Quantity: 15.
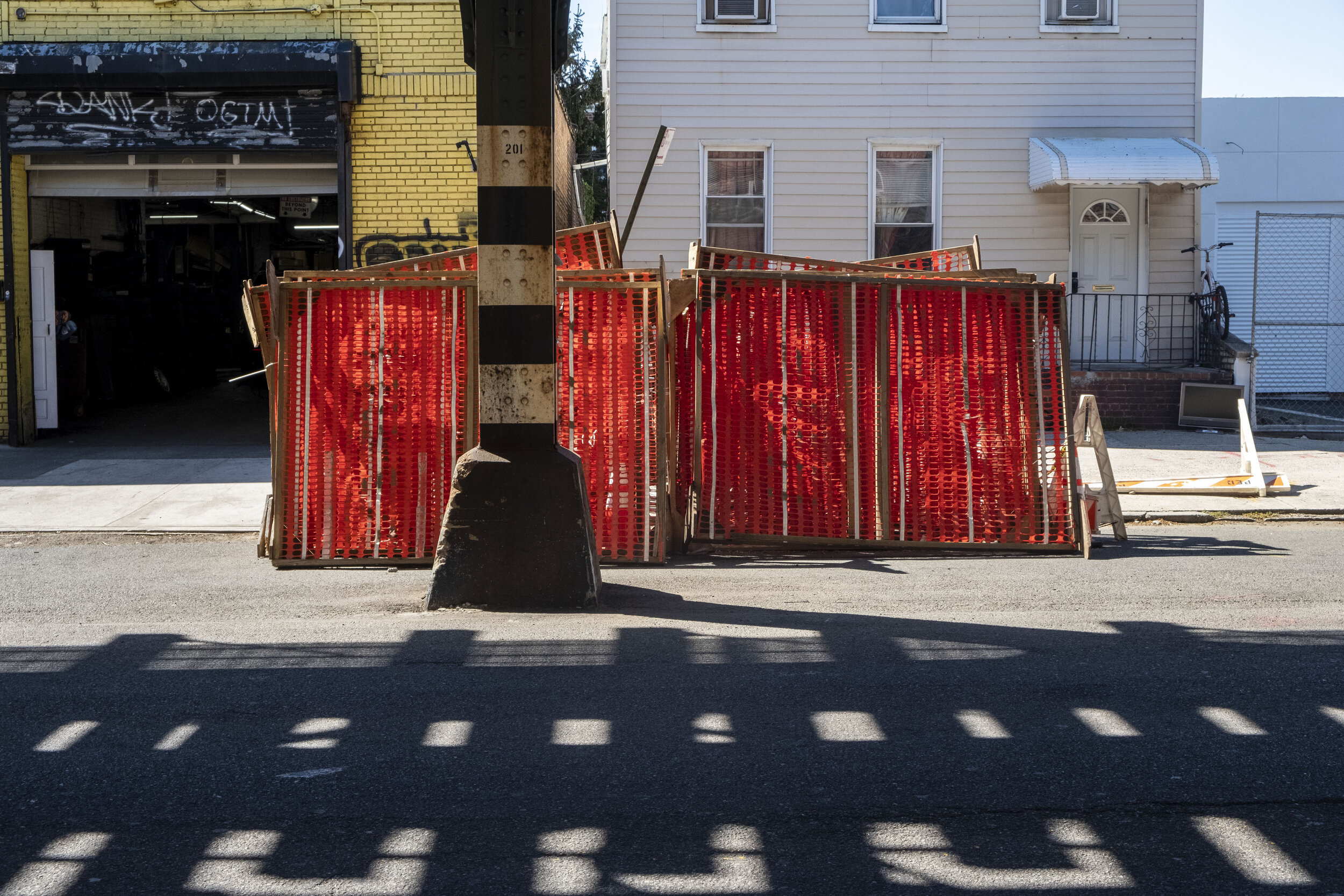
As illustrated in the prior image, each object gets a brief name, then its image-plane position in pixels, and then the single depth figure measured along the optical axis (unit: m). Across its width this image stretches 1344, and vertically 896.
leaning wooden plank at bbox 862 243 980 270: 9.91
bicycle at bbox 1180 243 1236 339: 16.55
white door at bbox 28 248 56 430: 14.87
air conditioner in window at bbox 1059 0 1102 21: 16.53
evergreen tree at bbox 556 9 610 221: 30.27
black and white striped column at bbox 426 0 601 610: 6.32
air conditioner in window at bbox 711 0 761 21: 16.36
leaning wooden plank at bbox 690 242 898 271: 8.77
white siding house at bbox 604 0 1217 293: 16.34
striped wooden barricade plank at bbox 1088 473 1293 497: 10.57
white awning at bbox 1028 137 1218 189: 15.47
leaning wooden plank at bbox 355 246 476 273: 8.75
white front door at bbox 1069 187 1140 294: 17.02
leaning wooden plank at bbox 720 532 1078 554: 8.30
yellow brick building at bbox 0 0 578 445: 13.95
